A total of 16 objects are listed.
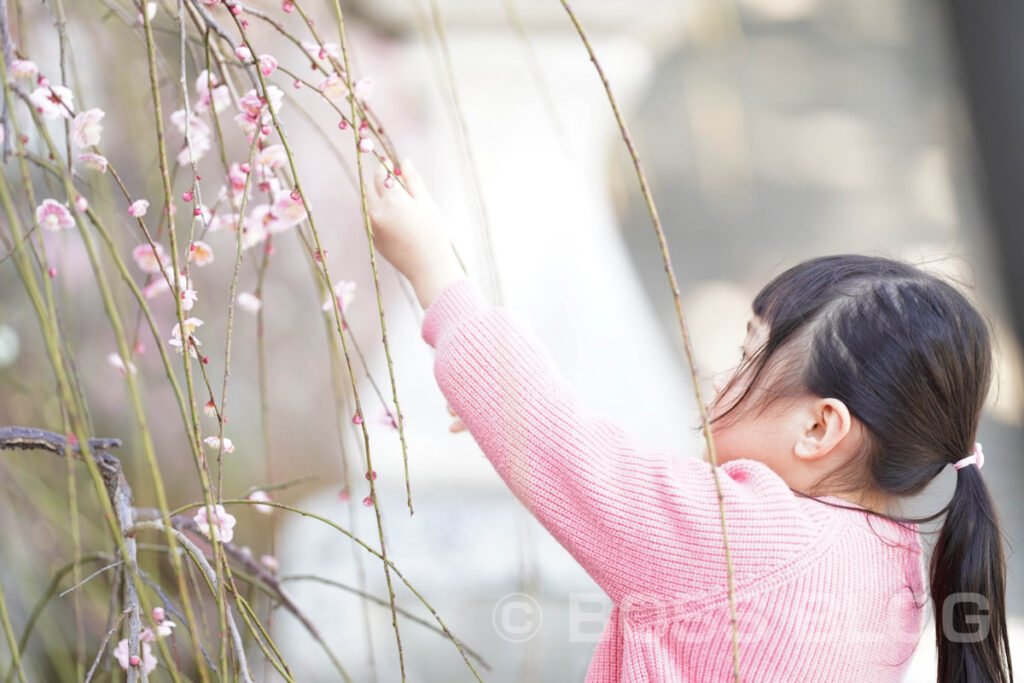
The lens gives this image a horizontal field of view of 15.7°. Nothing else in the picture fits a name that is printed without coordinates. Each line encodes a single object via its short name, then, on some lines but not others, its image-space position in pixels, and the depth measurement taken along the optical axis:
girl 2.40
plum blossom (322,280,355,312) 2.54
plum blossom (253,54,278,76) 2.41
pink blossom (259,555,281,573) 2.61
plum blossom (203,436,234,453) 2.35
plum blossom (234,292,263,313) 2.53
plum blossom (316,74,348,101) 2.41
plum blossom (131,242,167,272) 2.48
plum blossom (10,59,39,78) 2.31
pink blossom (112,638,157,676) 2.40
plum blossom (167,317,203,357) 2.32
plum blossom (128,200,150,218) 2.35
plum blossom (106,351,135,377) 2.42
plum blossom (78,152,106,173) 2.36
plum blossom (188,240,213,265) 2.46
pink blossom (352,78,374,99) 2.44
